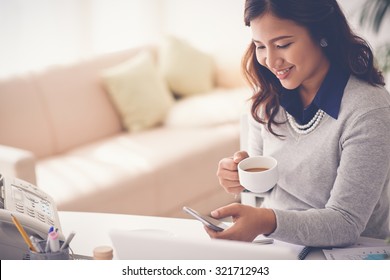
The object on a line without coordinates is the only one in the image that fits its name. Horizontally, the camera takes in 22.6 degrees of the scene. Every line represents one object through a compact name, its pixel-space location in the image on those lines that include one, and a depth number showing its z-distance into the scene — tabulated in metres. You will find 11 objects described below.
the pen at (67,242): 2.50
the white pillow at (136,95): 4.81
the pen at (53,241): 2.50
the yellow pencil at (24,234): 2.54
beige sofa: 4.13
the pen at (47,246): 2.51
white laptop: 1.97
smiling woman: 2.73
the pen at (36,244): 2.51
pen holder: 2.49
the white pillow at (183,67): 5.18
